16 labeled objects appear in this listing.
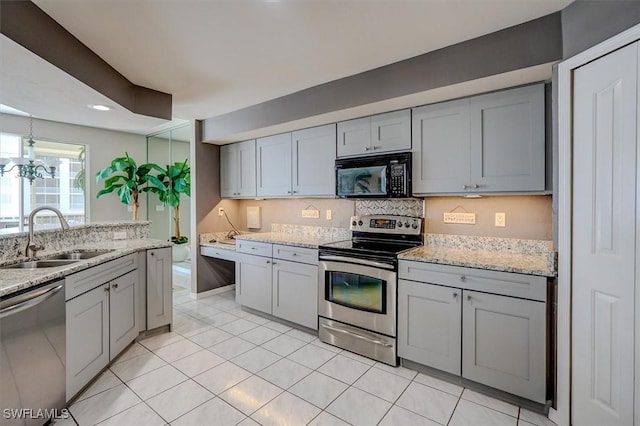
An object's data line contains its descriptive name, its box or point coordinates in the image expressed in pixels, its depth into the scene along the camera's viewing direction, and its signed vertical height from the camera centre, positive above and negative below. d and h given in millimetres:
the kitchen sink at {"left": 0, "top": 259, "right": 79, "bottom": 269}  2158 -376
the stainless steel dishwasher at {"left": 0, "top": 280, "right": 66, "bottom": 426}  1507 -762
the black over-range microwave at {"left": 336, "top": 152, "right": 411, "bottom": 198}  2688 +322
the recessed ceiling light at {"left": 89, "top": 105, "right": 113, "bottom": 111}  2748 +924
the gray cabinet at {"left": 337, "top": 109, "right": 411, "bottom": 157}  2717 +716
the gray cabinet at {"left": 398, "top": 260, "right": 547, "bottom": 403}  1913 -766
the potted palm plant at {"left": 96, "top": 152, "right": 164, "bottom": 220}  5031 +519
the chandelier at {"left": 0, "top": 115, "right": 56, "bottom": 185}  4020 +608
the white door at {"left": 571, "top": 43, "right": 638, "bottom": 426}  1496 -138
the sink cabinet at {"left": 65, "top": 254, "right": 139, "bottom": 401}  1975 -774
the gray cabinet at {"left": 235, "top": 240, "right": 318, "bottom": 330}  3033 -730
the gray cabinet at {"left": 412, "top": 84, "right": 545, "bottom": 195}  2131 +507
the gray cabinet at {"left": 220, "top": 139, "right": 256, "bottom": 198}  4004 +556
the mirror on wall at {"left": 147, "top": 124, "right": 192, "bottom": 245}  5410 +855
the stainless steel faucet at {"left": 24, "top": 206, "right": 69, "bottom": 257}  2206 -245
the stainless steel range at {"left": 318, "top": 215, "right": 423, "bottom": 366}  2484 -644
